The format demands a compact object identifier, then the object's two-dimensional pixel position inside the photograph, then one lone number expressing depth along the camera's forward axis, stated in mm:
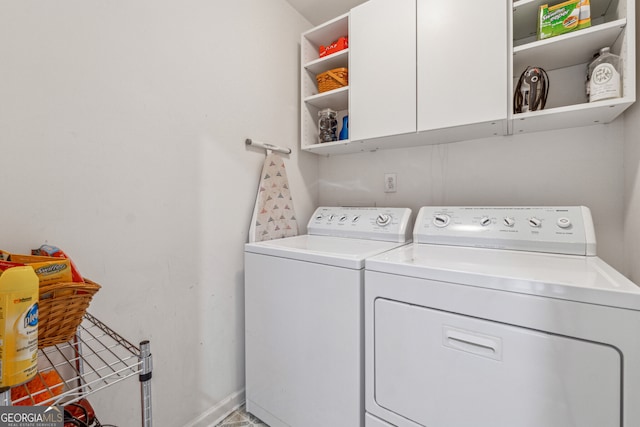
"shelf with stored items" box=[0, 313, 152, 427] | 641
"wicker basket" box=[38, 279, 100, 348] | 666
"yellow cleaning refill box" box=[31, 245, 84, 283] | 839
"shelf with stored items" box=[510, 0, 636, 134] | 1046
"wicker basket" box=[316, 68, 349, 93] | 1785
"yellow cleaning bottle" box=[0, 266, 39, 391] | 545
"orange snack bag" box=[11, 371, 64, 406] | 633
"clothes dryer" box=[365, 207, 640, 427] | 708
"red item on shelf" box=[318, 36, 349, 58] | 1753
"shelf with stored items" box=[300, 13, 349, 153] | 1781
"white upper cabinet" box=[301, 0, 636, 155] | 1176
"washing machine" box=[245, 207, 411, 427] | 1095
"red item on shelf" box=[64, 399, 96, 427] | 801
